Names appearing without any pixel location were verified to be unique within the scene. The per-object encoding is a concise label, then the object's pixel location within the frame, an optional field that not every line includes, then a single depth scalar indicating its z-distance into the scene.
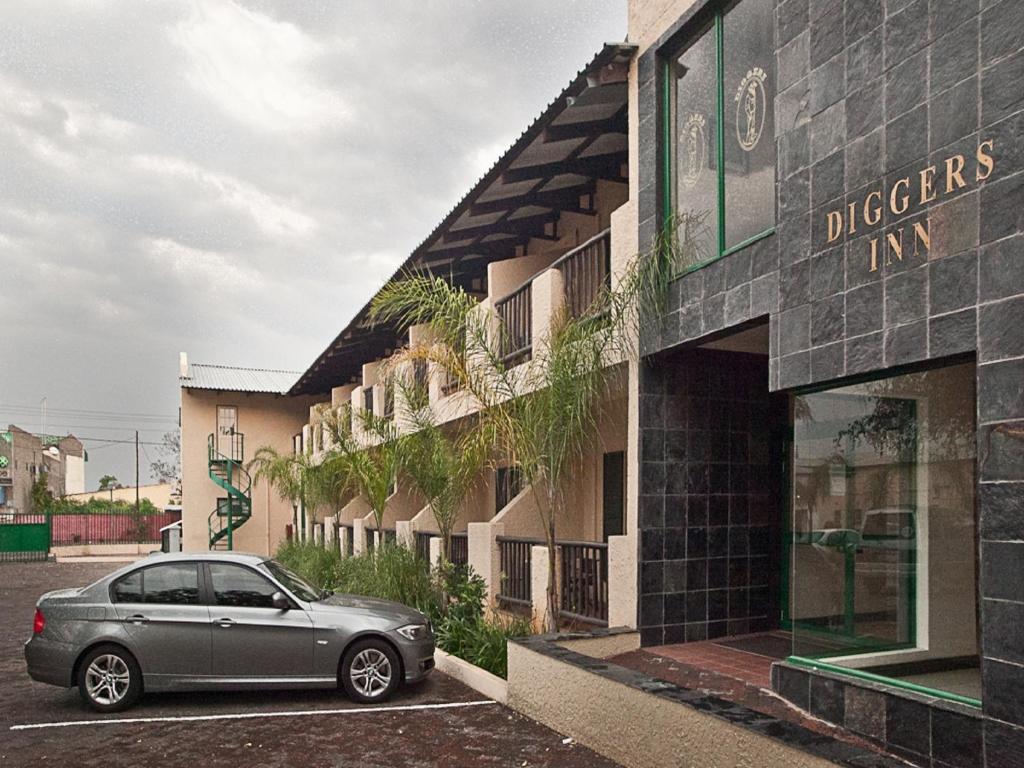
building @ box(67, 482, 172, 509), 74.72
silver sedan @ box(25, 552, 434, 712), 8.92
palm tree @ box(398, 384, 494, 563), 13.25
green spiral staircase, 32.12
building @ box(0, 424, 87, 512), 55.19
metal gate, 36.31
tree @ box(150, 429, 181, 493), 78.81
